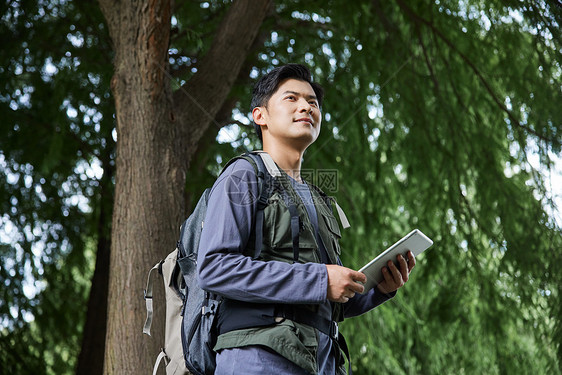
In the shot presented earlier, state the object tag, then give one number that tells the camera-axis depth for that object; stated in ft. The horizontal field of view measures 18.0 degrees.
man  15.40
